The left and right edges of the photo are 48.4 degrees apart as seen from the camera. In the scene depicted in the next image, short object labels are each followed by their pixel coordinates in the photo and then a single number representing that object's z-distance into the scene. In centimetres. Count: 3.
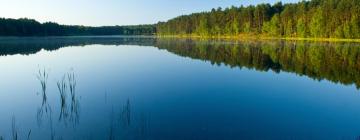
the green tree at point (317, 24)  9079
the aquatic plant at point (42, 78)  1821
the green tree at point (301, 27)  9828
